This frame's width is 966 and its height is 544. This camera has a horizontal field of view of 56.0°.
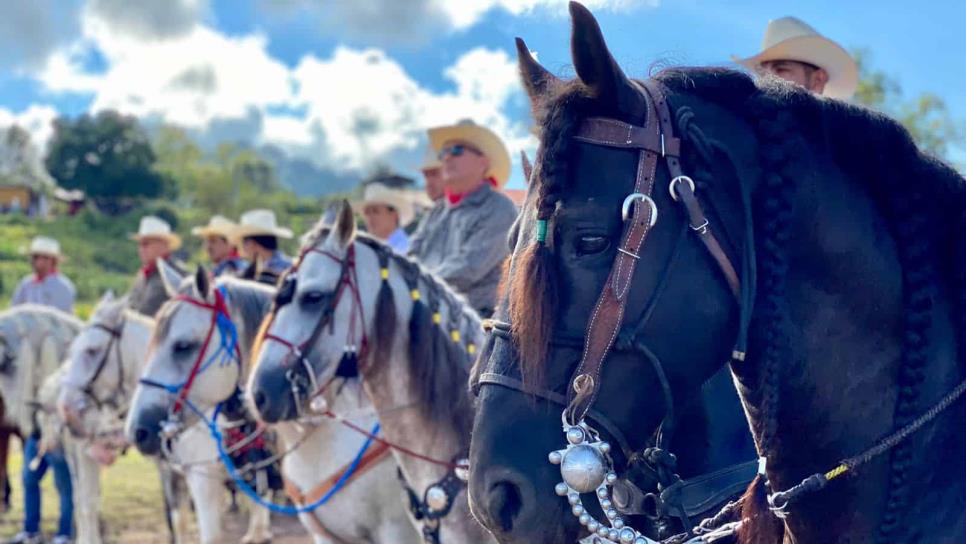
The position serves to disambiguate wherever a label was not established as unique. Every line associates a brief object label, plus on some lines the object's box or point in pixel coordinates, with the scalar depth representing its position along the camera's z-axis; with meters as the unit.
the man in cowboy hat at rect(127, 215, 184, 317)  8.93
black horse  1.90
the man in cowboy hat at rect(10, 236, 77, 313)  12.77
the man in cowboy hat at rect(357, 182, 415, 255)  7.77
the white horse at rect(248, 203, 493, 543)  4.42
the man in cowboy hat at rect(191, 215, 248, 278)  10.09
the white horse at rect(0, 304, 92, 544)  10.49
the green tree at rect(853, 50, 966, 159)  11.27
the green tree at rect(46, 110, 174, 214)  57.06
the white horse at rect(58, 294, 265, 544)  7.58
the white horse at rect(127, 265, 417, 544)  5.11
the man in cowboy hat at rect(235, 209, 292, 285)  9.02
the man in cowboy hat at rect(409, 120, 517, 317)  5.38
